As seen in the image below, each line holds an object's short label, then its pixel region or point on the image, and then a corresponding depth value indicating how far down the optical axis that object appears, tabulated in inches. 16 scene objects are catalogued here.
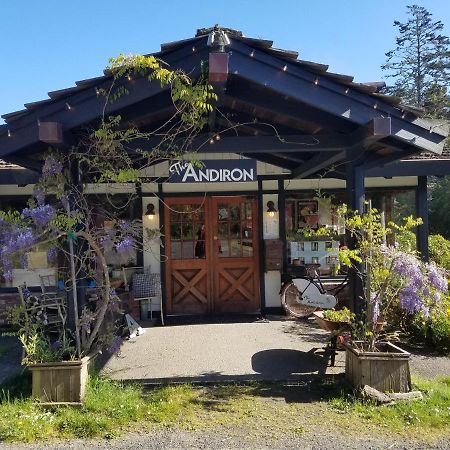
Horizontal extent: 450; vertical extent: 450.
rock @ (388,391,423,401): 174.6
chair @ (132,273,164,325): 306.3
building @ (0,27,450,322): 179.9
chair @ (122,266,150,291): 324.8
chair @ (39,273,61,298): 281.1
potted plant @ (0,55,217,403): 173.3
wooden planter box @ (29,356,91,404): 174.1
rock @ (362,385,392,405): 171.6
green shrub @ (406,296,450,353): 241.8
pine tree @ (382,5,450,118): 1199.6
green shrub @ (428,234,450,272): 350.8
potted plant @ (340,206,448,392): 179.5
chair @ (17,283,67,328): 223.1
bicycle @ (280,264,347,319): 303.3
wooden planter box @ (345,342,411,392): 178.9
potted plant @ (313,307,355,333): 190.4
